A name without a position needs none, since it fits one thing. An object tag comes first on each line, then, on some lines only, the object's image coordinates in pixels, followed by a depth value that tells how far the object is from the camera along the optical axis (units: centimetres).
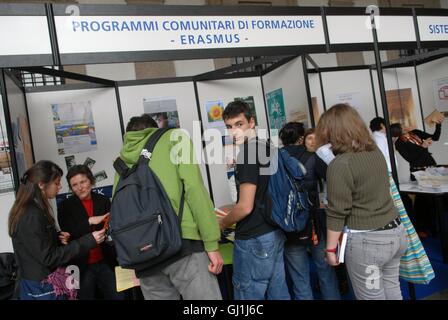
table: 306
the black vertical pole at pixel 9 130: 185
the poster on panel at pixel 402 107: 493
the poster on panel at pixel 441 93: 467
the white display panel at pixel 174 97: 338
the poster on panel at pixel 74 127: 314
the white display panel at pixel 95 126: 307
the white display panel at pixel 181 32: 180
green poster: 355
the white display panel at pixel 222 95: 365
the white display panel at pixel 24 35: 167
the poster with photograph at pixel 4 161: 213
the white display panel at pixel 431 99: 478
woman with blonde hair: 155
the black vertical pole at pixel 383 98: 221
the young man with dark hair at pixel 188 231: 148
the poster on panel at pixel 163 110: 347
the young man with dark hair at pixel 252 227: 168
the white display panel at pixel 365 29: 237
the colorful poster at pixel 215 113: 367
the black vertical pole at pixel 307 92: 307
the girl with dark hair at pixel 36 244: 162
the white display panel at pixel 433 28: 263
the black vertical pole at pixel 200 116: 361
